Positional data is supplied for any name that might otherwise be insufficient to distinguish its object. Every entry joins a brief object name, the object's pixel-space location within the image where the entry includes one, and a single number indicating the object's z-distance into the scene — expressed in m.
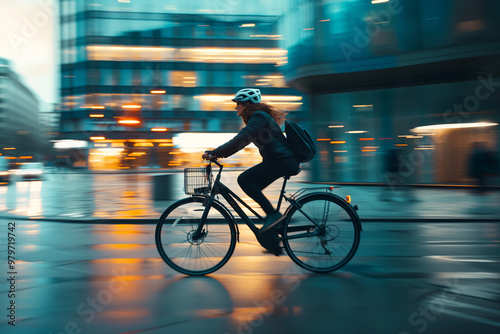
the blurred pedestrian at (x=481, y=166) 15.56
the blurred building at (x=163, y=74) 46.72
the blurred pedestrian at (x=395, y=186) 13.07
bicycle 4.63
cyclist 4.52
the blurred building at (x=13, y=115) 97.94
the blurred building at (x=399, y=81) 16.88
